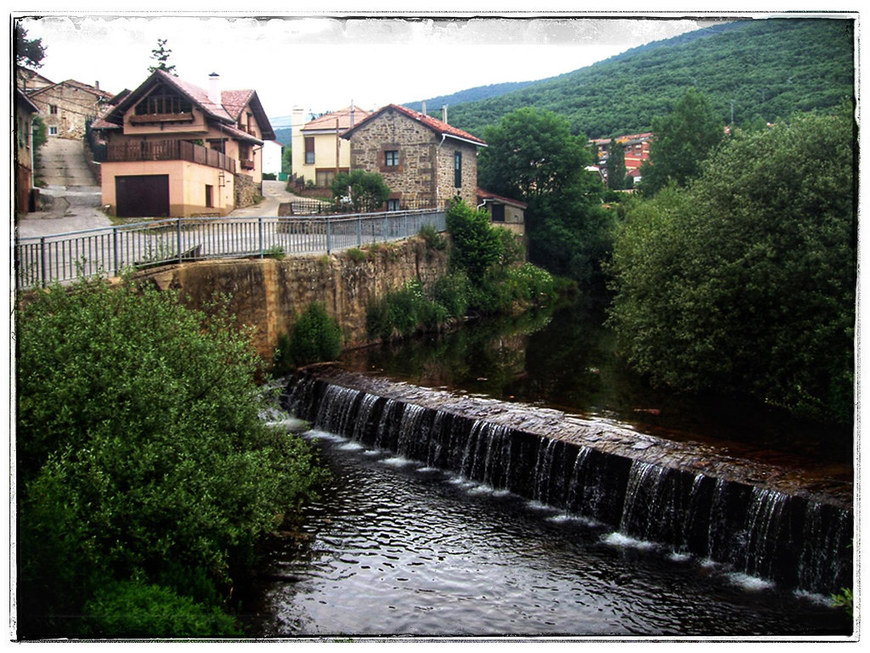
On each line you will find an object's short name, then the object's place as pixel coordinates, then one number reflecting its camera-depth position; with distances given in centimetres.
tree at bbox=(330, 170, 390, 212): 3278
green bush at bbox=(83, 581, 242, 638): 598
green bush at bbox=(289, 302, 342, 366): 1847
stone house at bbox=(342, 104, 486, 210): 3631
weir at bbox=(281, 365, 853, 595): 899
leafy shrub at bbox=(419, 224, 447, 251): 2720
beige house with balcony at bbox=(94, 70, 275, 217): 2822
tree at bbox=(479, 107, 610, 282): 3909
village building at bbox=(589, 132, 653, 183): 4906
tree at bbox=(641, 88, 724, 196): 4491
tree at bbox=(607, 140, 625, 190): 5481
